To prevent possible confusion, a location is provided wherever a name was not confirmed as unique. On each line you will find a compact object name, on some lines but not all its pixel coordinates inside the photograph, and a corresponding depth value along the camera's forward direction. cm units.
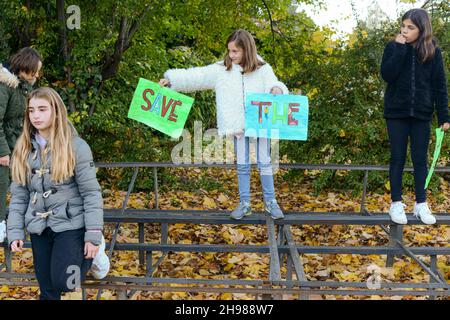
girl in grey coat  321
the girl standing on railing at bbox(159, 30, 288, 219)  424
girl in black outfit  399
